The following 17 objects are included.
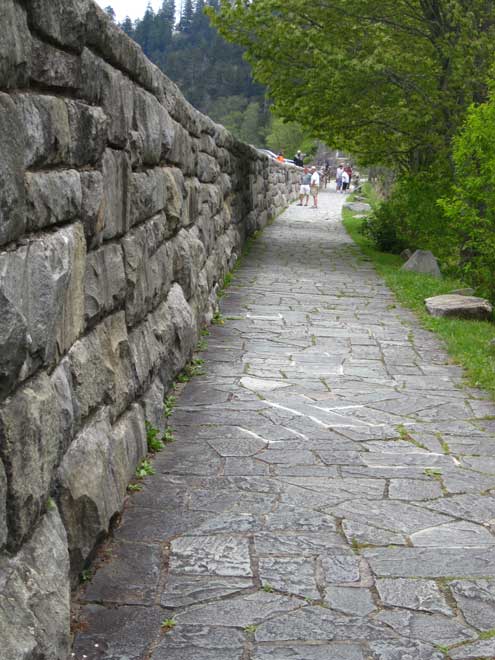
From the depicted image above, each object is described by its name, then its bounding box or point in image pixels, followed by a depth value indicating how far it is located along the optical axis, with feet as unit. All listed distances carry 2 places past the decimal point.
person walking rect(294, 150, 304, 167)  149.47
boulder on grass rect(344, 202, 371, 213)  99.06
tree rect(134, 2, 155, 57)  481.46
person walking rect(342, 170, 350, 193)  153.79
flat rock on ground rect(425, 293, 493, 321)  31.50
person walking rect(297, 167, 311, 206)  104.63
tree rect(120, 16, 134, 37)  457.64
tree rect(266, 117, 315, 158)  239.97
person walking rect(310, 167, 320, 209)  104.62
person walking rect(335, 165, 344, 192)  155.84
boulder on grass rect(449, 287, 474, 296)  36.30
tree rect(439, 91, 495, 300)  32.99
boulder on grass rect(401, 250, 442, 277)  45.21
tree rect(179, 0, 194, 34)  504.43
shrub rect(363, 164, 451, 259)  46.85
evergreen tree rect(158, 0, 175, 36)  490.90
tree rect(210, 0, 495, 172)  45.29
